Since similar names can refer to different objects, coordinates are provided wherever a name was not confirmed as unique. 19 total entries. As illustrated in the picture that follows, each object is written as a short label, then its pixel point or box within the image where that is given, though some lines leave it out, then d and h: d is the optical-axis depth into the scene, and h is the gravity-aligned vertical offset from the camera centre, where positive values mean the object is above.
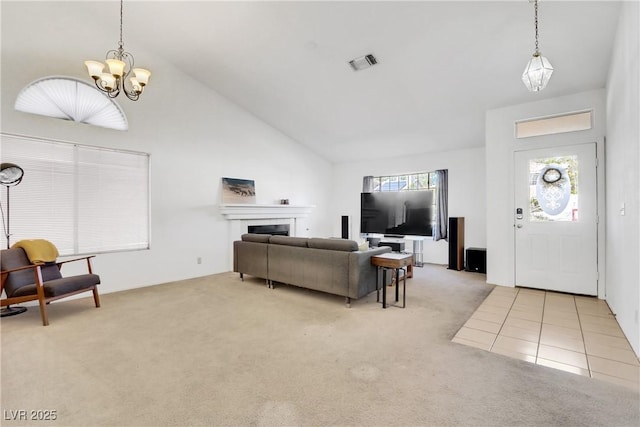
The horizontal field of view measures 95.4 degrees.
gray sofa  3.47 -0.64
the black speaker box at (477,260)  5.40 -0.84
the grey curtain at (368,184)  7.56 +0.81
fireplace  5.73 -0.02
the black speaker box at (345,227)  7.58 -0.31
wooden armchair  3.03 -0.73
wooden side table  3.37 -0.56
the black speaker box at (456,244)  5.75 -0.58
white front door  3.87 -0.06
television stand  6.30 -0.63
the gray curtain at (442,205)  6.36 +0.21
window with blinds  3.65 +0.28
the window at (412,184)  6.50 +0.75
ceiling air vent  3.97 +2.14
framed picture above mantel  5.73 +0.50
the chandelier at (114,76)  2.81 +1.42
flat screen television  6.21 +0.06
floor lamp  3.36 +0.43
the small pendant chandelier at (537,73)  2.31 +1.13
